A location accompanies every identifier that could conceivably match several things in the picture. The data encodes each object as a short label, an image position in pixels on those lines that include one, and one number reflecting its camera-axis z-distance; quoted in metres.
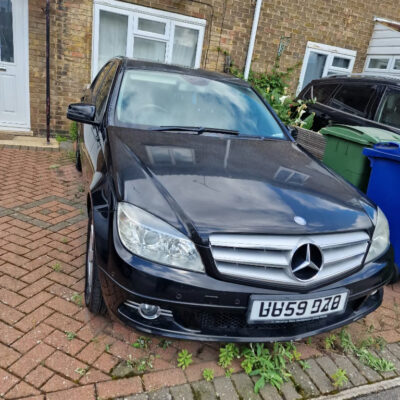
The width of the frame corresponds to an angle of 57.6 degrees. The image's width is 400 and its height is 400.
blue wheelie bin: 3.09
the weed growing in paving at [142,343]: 2.20
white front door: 6.23
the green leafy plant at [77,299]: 2.50
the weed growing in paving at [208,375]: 2.04
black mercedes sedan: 1.74
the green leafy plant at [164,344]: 2.22
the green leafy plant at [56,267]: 2.85
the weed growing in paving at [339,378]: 2.12
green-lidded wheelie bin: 3.53
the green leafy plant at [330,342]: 2.41
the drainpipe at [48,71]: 5.92
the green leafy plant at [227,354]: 2.16
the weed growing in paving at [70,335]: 2.20
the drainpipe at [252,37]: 7.66
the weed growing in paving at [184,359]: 2.10
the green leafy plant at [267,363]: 2.07
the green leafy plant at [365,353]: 2.30
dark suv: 4.97
